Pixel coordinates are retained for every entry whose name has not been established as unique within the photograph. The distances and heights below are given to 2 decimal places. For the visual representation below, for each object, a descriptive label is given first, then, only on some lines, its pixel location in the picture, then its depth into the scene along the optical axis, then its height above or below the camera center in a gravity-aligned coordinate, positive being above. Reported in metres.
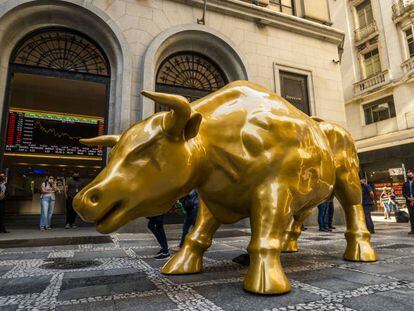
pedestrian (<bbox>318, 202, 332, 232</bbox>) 8.69 -0.30
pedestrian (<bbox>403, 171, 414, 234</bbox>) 8.02 +0.32
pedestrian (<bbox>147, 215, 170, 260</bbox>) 4.51 -0.33
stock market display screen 11.13 +3.20
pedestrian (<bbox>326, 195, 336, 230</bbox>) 8.90 -0.30
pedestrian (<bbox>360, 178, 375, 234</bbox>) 8.27 +0.21
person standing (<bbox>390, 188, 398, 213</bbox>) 15.56 +0.27
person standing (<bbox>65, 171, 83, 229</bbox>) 9.36 +0.59
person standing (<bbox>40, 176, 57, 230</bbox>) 8.84 +0.31
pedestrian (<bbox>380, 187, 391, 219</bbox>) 15.62 +0.19
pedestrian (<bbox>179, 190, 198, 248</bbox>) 5.56 +0.00
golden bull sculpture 2.27 +0.33
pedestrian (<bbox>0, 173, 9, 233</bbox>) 7.86 +0.42
